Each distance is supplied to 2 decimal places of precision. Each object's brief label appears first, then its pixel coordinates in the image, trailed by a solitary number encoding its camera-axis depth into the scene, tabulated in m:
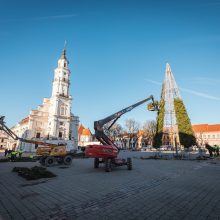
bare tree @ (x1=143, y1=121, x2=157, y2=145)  75.81
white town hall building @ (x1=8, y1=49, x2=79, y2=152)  54.50
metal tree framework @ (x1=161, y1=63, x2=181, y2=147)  31.06
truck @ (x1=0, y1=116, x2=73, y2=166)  17.72
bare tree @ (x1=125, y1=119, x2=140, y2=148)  80.38
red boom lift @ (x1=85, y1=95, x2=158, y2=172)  13.58
